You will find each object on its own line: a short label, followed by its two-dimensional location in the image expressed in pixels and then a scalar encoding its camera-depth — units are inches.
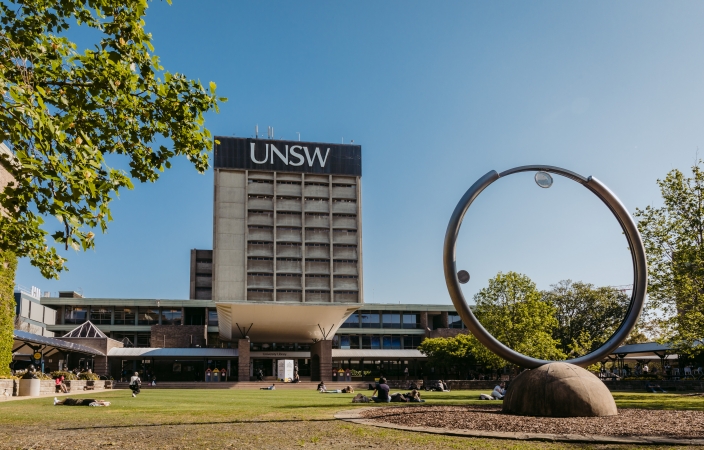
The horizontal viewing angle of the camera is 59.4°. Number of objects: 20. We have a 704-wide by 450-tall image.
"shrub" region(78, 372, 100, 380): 1682.1
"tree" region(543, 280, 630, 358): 2711.6
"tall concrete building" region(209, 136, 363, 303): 2559.1
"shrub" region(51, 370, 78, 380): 1473.9
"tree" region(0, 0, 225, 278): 333.1
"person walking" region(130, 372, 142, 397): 1169.2
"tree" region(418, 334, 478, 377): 2481.5
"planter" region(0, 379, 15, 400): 1145.1
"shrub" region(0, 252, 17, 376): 1248.8
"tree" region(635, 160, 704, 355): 1159.0
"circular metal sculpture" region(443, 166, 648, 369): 659.4
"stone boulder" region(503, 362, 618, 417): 572.7
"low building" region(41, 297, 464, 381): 2635.3
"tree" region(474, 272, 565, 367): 1723.7
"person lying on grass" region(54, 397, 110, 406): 798.5
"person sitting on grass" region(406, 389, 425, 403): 915.4
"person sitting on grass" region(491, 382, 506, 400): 1006.4
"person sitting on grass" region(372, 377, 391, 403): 858.1
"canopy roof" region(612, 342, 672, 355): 1931.3
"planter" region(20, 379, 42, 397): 1222.3
